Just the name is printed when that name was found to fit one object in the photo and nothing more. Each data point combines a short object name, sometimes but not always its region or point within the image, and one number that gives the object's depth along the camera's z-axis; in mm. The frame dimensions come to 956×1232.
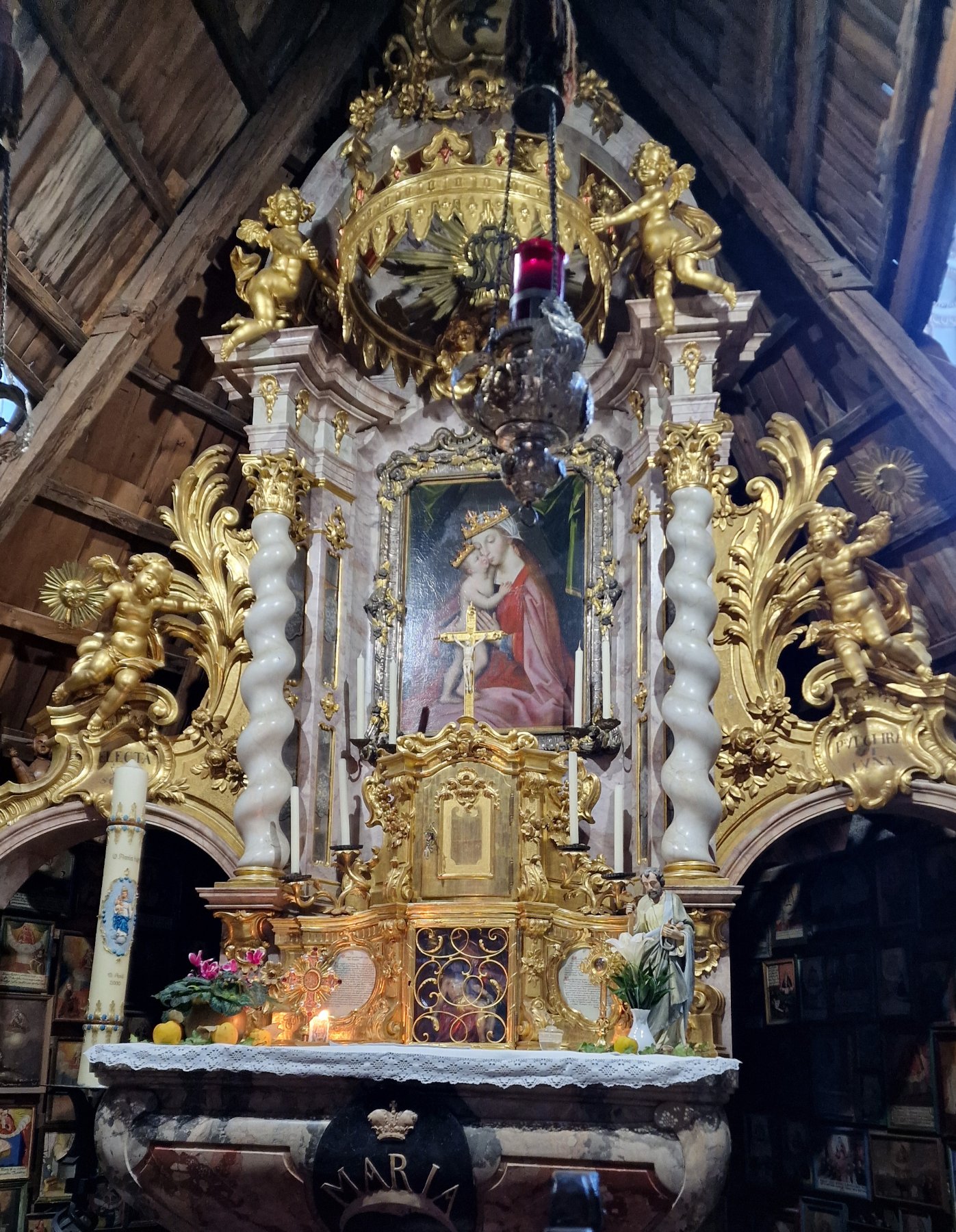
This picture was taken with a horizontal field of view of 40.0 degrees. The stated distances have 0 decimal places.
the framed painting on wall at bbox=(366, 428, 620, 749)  7367
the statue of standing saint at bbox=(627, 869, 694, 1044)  5375
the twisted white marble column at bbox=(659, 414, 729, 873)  6238
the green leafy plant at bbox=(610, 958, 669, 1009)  5371
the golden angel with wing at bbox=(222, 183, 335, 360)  7414
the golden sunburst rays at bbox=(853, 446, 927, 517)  7250
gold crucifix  7137
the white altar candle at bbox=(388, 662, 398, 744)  7328
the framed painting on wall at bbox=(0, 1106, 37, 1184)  7629
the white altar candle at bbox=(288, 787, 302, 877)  6430
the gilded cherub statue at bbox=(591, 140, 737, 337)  7074
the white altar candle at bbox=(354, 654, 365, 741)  7172
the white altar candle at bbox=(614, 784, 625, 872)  6270
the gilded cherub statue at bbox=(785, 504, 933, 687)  6676
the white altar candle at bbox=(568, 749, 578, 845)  6160
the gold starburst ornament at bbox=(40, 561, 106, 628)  7691
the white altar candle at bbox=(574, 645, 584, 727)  7098
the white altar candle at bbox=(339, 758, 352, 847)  7176
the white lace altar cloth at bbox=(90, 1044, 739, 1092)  4645
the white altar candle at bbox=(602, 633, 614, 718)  7125
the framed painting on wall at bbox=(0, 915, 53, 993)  7910
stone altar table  4641
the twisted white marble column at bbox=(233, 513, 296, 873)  6609
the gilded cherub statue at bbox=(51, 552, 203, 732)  7258
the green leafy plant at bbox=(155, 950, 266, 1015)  5621
